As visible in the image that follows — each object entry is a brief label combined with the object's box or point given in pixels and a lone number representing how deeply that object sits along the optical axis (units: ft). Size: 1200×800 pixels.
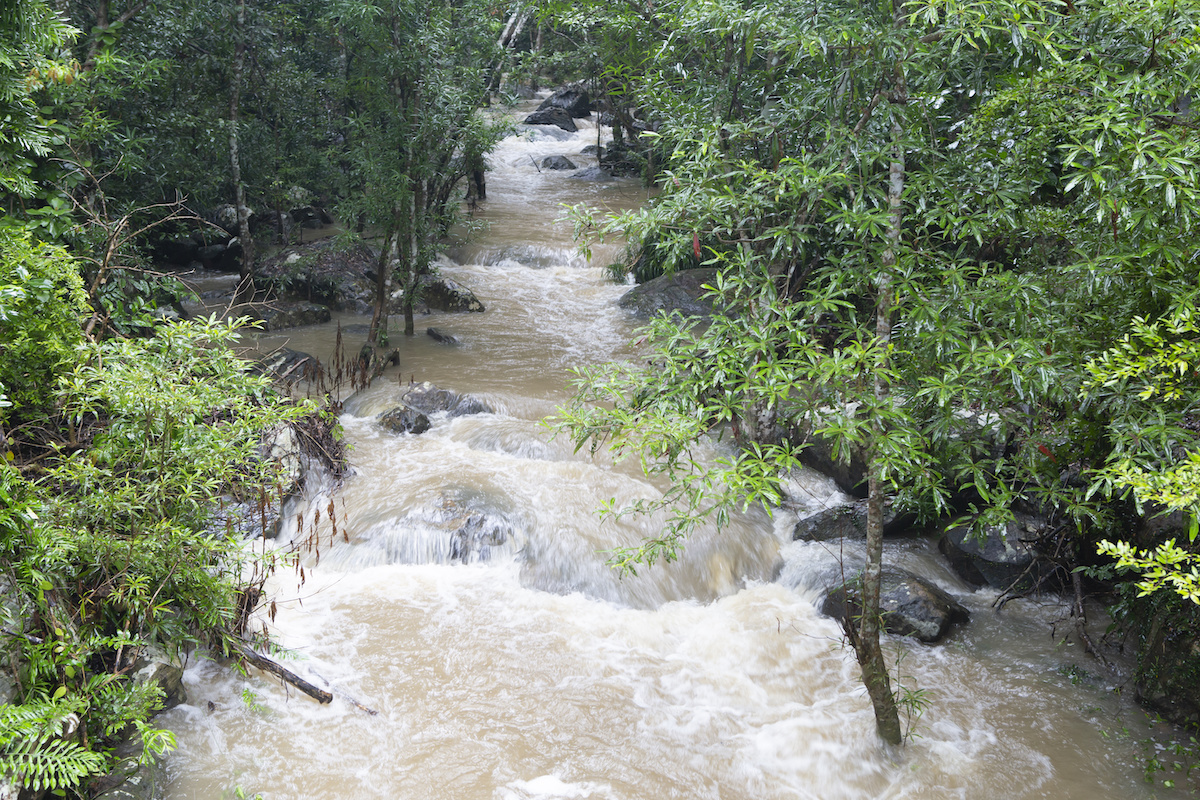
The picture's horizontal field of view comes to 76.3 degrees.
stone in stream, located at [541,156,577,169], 82.02
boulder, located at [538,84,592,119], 103.40
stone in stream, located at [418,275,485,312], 48.26
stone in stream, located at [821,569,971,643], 21.68
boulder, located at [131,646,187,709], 15.88
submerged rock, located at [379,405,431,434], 32.01
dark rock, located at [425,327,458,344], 42.47
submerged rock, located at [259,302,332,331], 44.04
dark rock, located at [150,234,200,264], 50.96
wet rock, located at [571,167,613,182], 78.02
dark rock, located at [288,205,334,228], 57.41
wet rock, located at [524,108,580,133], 97.60
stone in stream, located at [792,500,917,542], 25.86
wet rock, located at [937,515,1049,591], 23.50
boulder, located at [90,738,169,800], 14.35
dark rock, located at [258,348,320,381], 35.06
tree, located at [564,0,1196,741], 12.71
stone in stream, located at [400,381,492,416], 33.81
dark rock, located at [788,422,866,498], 28.25
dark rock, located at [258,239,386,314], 46.32
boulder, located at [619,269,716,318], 46.11
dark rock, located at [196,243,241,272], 52.19
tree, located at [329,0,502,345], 34.24
